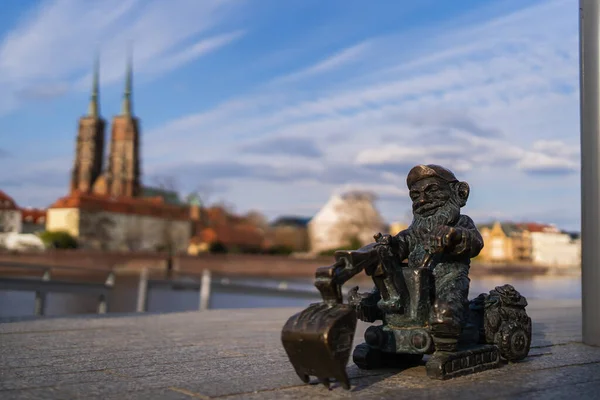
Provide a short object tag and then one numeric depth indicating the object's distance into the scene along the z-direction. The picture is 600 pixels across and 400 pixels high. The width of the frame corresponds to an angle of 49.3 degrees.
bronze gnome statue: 2.79
